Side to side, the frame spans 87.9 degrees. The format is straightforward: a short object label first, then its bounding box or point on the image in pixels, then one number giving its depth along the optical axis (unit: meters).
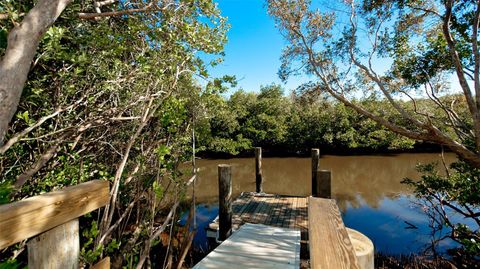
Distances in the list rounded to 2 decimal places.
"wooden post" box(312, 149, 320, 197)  8.96
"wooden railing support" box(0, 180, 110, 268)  0.71
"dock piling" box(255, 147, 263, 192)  9.70
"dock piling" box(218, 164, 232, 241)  5.29
